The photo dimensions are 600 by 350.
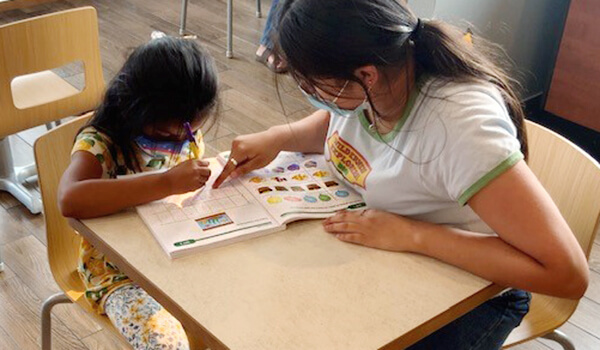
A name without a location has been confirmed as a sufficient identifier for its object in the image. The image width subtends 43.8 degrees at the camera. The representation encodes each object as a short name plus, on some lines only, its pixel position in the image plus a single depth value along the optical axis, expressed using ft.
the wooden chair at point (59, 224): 4.48
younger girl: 4.16
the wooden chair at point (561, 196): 4.26
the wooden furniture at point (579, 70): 9.06
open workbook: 3.68
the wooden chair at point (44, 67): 6.65
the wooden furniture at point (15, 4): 13.47
